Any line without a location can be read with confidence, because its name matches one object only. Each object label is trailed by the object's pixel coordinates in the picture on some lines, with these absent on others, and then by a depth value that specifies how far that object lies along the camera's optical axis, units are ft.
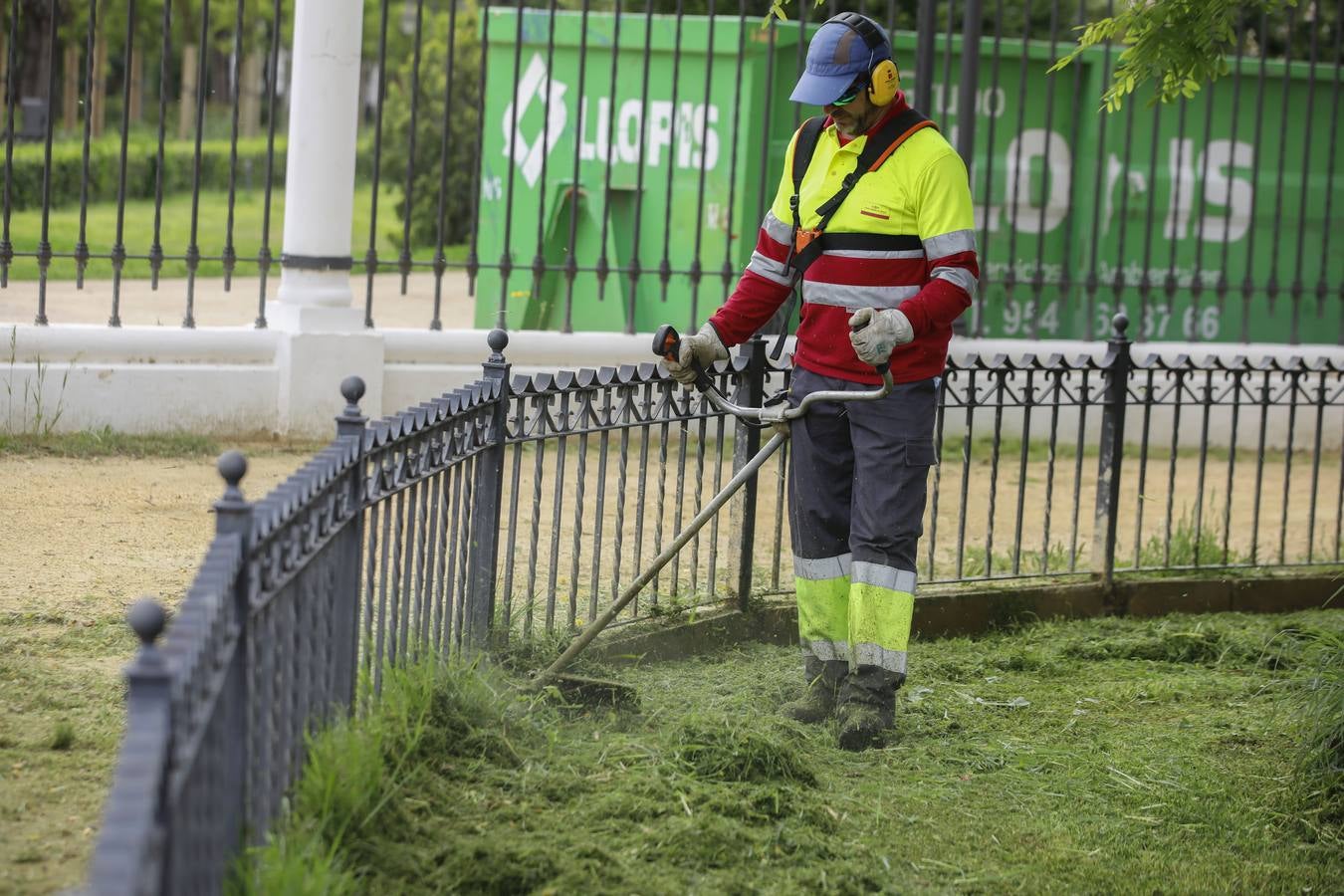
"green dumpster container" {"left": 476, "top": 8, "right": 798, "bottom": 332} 60.24
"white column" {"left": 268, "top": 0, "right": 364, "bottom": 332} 50.39
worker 28.69
